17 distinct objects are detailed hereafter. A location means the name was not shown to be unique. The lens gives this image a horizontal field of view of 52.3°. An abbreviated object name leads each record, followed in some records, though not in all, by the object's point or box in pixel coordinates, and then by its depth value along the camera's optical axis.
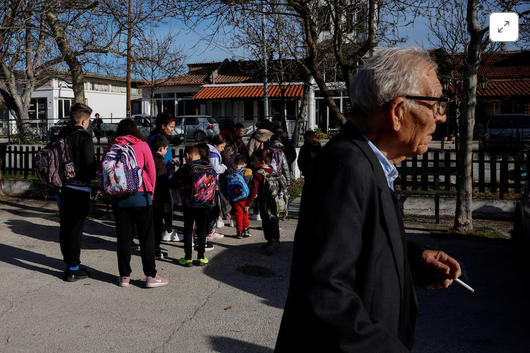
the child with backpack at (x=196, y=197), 6.59
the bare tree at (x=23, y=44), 11.45
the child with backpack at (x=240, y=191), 7.86
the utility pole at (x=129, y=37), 12.37
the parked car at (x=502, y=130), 22.60
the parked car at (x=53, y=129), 21.16
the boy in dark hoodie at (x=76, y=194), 6.02
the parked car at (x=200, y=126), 25.73
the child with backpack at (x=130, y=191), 5.57
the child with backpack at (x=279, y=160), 9.09
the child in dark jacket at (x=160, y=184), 7.25
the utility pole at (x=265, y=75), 14.25
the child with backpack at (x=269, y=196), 7.33
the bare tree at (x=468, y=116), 8.02
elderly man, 1.55
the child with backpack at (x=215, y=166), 8.00
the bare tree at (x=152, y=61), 12.86
